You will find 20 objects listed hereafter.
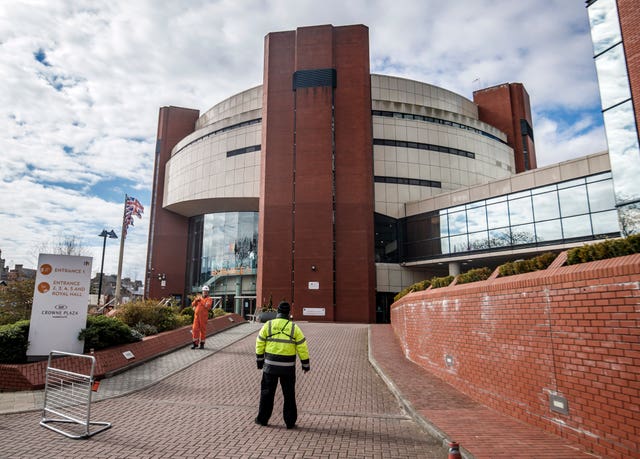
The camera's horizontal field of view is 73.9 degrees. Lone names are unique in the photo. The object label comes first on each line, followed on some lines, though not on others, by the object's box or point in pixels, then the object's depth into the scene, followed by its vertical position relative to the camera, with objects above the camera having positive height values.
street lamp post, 27.14 +4.49
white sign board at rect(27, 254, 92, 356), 9.93 +0.06
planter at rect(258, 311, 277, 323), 25.56 -0.61
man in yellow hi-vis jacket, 6.52 -0.86
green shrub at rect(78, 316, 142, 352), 10.61 -0.72
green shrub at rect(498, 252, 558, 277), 6.63 +0.63
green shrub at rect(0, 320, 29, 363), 9.35 -0.84
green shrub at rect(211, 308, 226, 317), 21.40 -0.36
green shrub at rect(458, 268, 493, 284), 8.98 +0.61
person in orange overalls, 13.47 -0.41
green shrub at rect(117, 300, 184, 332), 14.31 -0.33
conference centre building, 26.41 +8.69
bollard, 3.89 -1.33
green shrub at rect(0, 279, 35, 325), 14.10 +0.28
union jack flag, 26.41 +5.93
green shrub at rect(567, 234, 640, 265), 5.02 +0.67
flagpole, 24.73 +3.66
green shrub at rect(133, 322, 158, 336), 13.72 -0.76
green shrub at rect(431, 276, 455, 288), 10.86 +0.59
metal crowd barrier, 6.27 -1.74
